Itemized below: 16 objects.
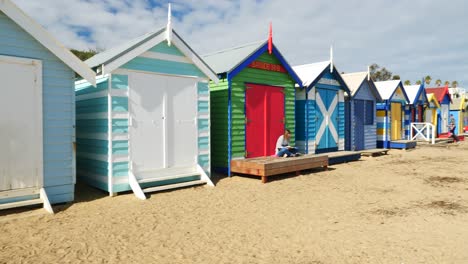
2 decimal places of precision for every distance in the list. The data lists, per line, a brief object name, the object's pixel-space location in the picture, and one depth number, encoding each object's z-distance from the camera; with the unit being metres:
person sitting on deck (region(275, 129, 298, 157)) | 10.44
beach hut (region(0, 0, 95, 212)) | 5.99
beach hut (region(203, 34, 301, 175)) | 9.66
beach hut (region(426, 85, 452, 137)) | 26.09
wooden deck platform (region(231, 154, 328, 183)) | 8.90
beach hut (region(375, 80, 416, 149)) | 18.10
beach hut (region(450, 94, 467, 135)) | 32.19
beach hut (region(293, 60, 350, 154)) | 12.43
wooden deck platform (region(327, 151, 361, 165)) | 12.29
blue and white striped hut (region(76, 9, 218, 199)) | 7.27
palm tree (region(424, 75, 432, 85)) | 93.69
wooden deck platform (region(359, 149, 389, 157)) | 14.96
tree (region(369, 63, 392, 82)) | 56.75
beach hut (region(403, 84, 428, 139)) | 21.00
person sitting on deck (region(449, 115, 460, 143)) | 23.94
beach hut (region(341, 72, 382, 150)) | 15.41
